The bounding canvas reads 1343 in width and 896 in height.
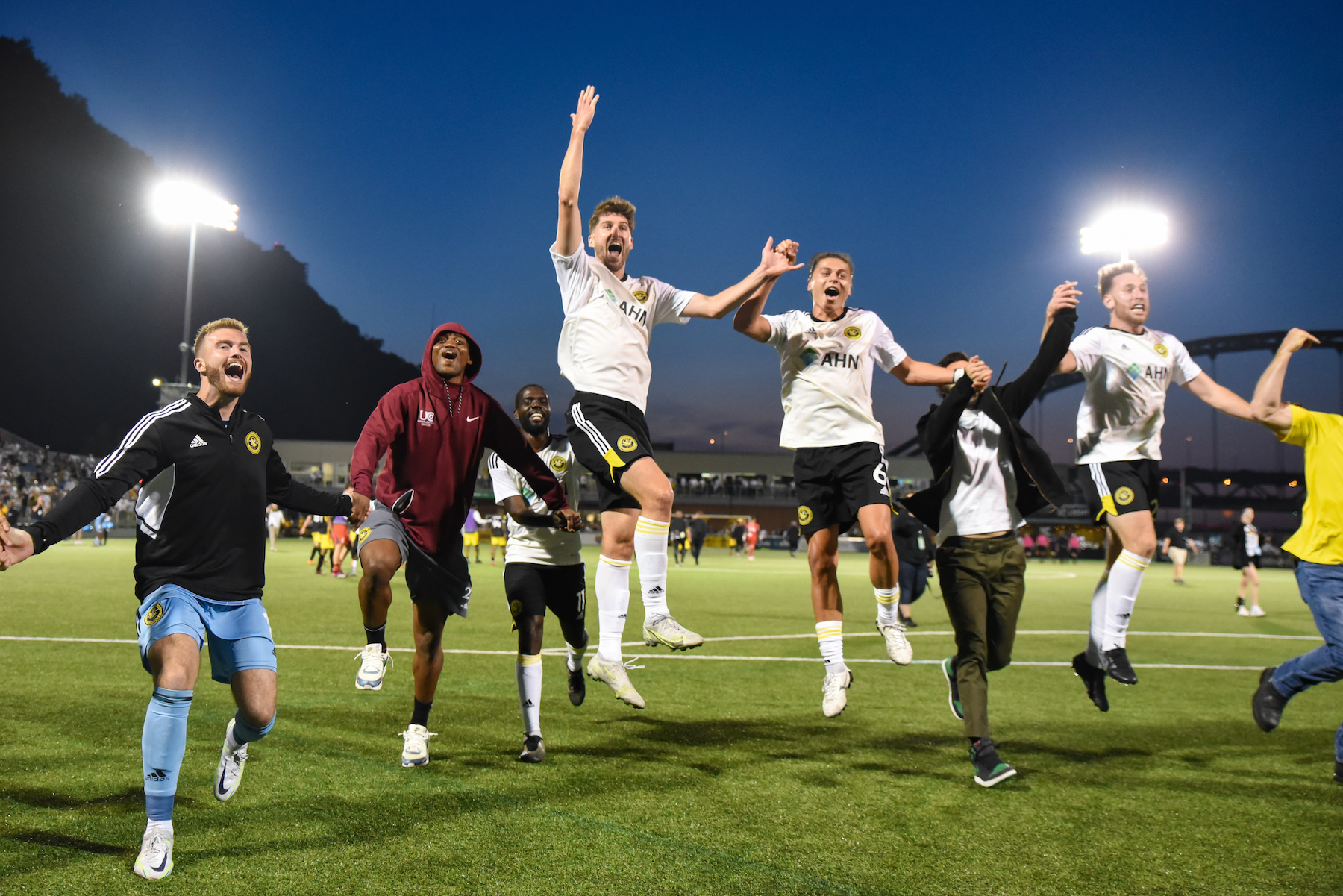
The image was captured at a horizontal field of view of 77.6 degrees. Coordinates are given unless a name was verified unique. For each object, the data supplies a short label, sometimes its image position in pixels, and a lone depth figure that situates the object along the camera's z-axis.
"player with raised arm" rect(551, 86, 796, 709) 5.69
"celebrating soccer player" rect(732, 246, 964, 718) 6.23
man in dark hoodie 5.45
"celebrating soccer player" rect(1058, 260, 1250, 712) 6.46
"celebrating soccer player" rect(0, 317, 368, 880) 3.93
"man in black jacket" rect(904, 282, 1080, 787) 5.79
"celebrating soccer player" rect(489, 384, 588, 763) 6.19
